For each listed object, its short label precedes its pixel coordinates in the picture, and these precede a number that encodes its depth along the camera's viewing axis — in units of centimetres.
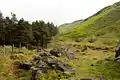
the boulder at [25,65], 1792
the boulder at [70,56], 2070
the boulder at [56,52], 2068
